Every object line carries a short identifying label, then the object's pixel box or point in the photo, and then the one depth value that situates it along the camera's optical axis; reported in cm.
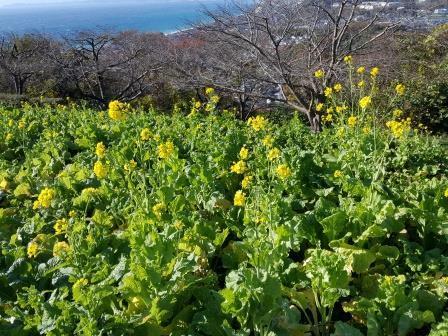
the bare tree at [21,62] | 1812
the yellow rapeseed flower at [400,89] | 435
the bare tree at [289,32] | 997
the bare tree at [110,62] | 1812
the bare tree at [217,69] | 1321
